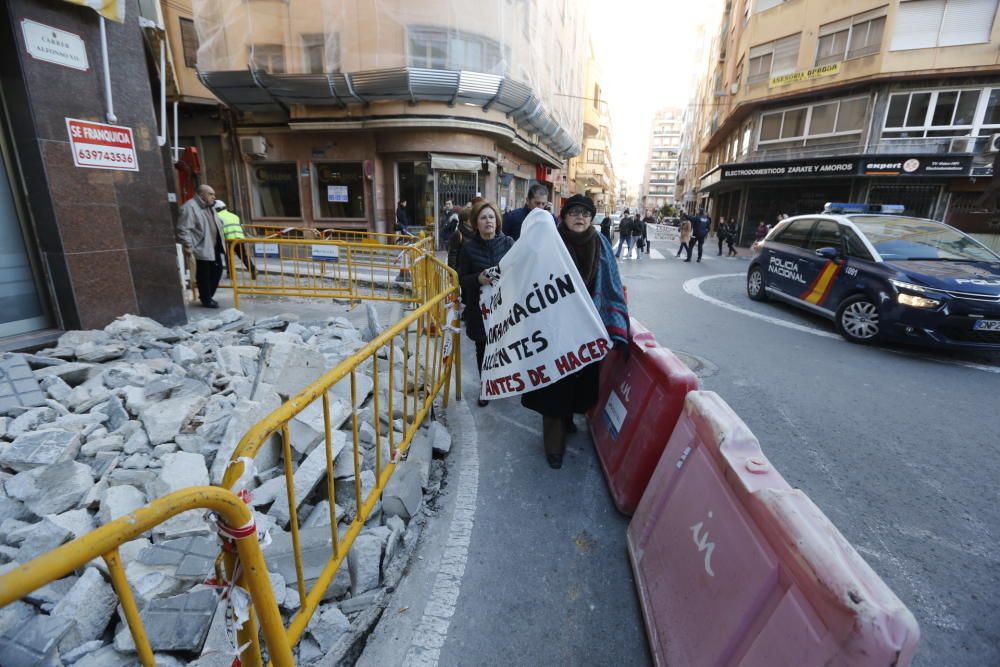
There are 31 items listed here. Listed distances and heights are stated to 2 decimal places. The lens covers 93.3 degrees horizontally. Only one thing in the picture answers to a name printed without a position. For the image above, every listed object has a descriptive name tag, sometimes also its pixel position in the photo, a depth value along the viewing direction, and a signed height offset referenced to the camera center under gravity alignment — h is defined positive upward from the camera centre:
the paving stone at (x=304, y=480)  2.74 -1.58
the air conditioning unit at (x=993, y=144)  19.31 +2.94
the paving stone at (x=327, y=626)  2.06 -1.82
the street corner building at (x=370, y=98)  14.84 +3.57
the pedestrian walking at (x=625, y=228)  17.36 -0.56
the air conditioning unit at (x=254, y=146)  17.20 +2.15
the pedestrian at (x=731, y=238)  20.09 -0.98
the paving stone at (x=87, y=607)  1.98 -1.69
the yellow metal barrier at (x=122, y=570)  0.89 -0.73
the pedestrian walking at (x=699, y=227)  16.48 -0.45
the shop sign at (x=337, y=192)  17.97 +0.58
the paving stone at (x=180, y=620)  1.92 -1.69
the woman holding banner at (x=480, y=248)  4.18 -0.33
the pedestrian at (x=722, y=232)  20.64 -0.78
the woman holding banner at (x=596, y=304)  3.24 -0.63
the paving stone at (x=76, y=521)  2.46 -1.63
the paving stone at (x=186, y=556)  2.27 -1.70
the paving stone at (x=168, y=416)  3.29 -1.48
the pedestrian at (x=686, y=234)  17.11 -0.74
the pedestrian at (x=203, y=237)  7.18 -0.47
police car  5.75 -0.83
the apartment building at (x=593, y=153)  44.16 +7.92
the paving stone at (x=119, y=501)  2.54 -1.59
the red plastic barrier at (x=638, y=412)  2.71 -1.24
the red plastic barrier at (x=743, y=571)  1.16 -1.08
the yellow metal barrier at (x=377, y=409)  1.65 -1.20
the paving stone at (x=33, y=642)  1.77 -1.65
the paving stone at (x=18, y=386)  3.59 -1.40
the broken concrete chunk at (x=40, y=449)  2.93 -1.52
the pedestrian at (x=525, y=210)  5.72 +0.01
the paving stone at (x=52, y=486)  2.63 -1.59
